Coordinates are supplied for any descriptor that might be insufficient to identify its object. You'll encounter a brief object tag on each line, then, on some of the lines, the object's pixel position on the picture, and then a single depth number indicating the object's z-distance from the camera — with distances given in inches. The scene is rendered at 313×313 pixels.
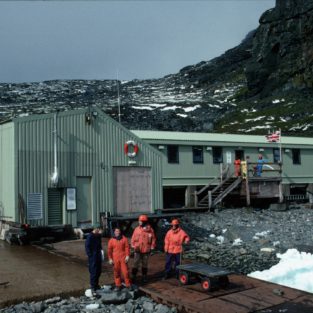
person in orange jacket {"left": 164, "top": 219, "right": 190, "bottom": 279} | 489.7
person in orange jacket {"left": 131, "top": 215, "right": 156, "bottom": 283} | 478.6
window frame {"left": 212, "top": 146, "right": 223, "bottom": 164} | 1272.1
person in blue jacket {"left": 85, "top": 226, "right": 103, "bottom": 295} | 434.6
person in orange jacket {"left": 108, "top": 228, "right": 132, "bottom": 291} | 440.5
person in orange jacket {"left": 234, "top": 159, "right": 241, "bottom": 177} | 1220.2
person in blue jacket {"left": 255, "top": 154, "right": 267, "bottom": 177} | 1250.2
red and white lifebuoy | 854.5
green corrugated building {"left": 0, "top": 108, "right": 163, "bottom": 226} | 740.0
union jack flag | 1280.8
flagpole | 1295.8
